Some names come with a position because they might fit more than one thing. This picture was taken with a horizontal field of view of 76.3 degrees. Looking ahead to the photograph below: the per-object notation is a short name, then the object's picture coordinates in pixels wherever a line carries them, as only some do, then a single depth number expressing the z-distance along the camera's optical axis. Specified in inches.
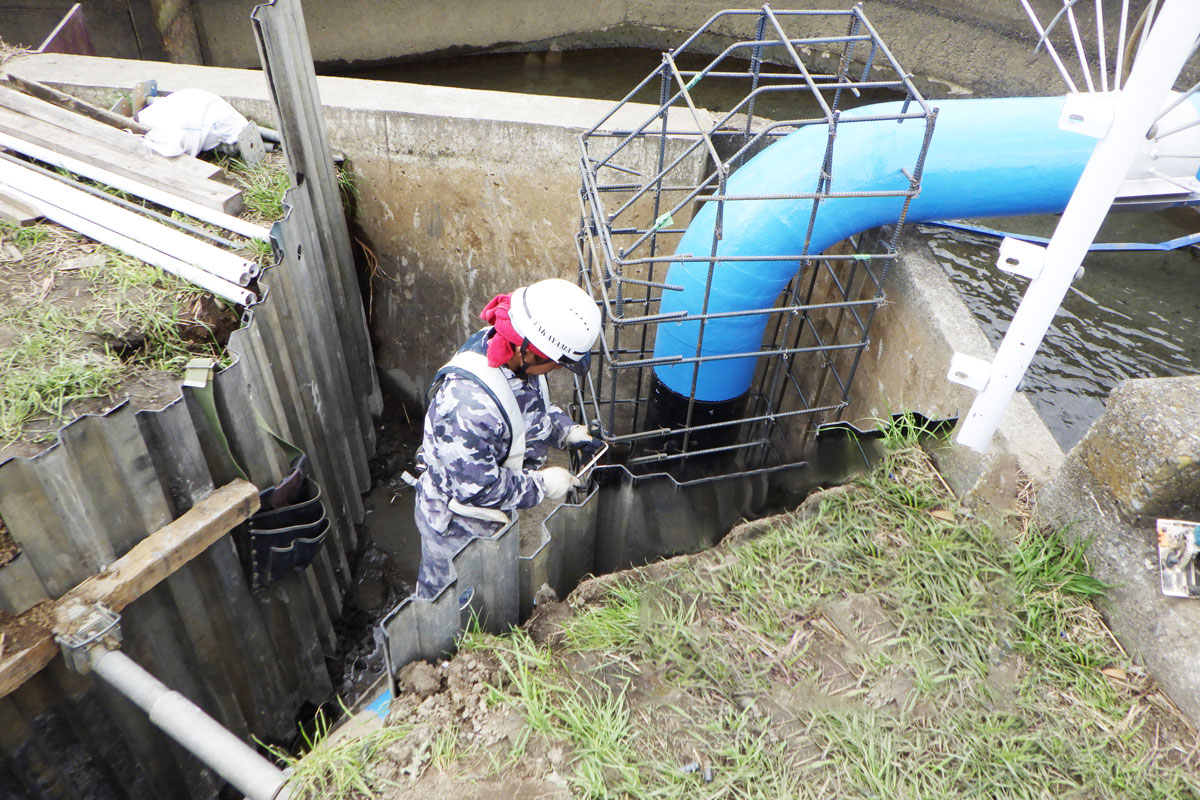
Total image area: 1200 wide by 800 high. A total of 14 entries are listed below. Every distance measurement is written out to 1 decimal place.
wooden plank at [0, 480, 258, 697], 119.1
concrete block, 117.2
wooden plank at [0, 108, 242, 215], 189.2
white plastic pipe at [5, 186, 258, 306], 164.6
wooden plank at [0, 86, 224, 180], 194.5
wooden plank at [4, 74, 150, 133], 206.4
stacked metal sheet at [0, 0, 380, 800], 122.9
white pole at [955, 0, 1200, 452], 102.8
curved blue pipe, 155.8
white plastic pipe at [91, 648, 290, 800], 103.3
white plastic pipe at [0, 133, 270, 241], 183.6
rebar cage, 152.7
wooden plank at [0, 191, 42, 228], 179.9
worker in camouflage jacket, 137.3
